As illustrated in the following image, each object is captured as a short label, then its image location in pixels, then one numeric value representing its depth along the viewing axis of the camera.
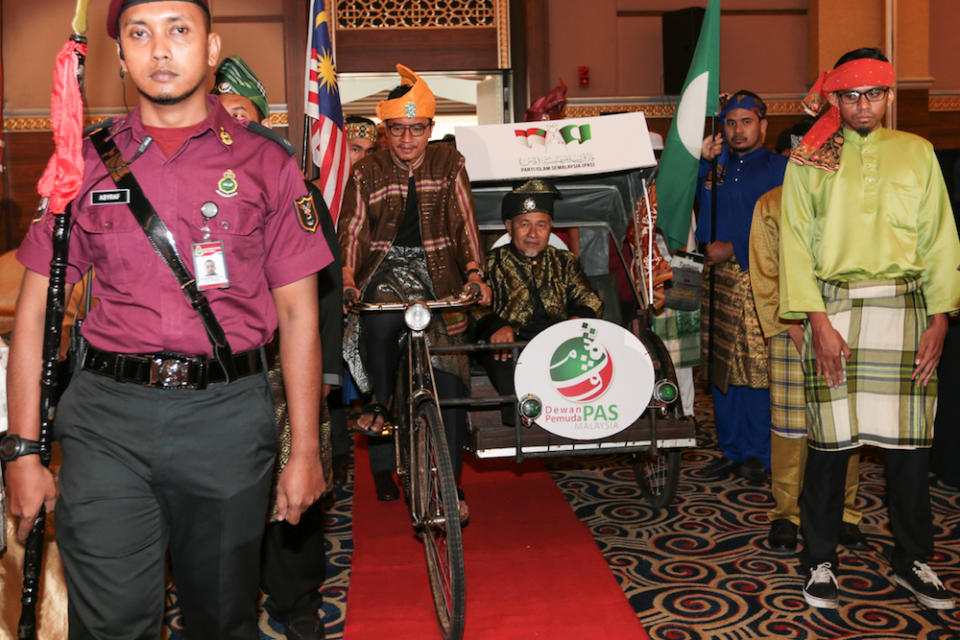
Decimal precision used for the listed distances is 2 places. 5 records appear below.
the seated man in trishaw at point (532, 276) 4.13
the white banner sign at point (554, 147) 4.00
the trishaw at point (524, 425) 2.96
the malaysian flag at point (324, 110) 4.60
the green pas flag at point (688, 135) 4.07
